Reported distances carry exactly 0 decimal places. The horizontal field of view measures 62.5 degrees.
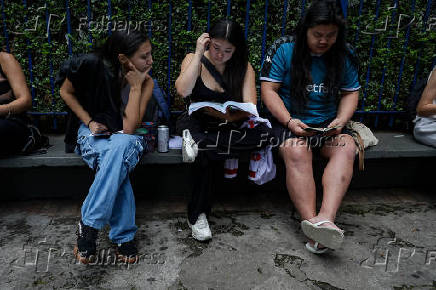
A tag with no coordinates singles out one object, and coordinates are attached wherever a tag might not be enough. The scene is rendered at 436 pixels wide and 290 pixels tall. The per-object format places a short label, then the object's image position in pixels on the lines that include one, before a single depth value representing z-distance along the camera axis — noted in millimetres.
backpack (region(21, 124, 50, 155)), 2654
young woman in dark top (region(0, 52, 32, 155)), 2562
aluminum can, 2697
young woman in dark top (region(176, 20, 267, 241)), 2592
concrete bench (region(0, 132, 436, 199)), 2676
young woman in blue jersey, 2549
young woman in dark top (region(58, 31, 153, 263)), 2203
